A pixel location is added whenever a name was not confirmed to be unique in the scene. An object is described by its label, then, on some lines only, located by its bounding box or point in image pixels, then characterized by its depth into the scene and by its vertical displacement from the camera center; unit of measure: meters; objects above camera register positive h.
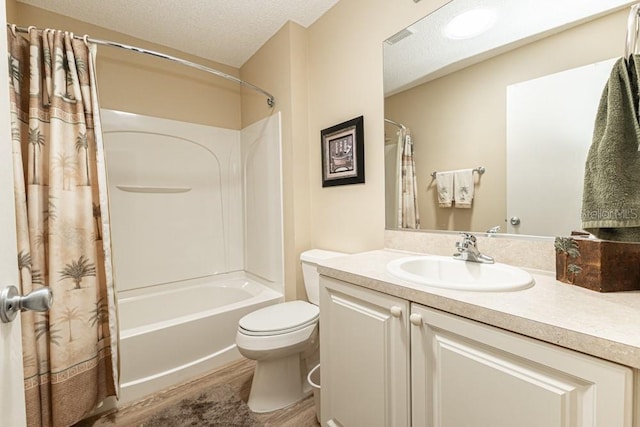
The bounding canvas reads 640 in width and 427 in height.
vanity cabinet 0.55 -0.45
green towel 0.67 +0.08
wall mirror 0.94 +0.42
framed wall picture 1.69 +0.34
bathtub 1.60 -0.81
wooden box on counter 0.77 -0.20
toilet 1.43 -0.76
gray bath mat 1.39 -1.09
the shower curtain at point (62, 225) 1.26 -0.06
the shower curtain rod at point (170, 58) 1.34 +0.97
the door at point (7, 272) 0.50 -0.11
